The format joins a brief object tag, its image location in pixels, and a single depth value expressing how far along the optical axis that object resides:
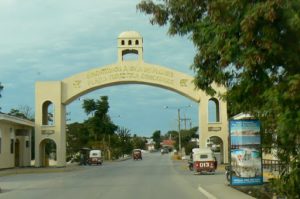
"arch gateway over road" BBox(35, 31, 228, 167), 56.16
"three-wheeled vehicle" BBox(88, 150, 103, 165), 77.06
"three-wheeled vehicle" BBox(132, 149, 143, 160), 104.81
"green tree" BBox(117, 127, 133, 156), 128.94
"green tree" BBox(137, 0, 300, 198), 12.24
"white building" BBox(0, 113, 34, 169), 52.85
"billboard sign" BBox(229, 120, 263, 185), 21.75
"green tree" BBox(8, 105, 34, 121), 103.55
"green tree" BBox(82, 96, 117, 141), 97.94
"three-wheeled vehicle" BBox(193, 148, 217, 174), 42.05
